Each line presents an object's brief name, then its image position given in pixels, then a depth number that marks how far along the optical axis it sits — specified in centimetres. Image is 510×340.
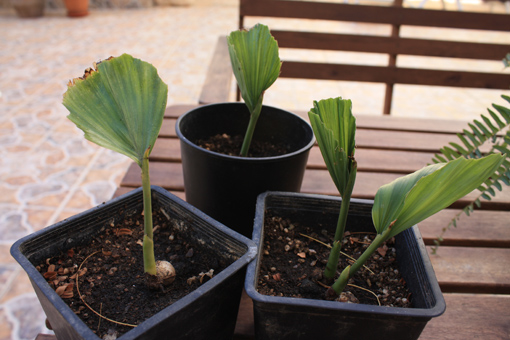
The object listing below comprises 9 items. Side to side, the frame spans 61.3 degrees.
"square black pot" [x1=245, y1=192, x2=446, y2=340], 43
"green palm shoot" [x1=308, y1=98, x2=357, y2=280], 45
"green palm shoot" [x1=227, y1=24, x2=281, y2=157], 59
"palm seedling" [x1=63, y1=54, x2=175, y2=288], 44
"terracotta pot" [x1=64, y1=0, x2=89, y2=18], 460
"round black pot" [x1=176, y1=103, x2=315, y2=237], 61
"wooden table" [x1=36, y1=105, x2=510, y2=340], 61
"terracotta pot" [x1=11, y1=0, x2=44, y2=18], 445
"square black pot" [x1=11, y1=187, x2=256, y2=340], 41
